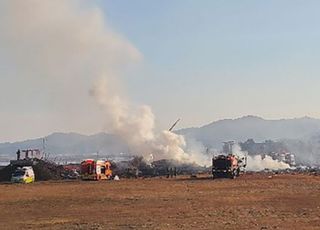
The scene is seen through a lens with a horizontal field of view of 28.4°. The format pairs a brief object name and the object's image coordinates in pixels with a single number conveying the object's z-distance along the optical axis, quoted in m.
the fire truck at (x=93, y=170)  87.81
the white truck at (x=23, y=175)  81.81
